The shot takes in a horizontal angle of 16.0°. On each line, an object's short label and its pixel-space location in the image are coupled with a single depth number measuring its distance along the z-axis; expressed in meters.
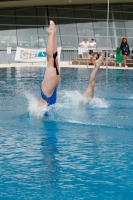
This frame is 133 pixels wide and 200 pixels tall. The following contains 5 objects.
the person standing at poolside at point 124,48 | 26.09
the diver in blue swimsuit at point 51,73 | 7.96
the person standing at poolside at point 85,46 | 29.50
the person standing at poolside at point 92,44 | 29.37
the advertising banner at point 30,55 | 28.52
